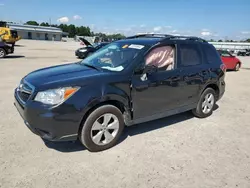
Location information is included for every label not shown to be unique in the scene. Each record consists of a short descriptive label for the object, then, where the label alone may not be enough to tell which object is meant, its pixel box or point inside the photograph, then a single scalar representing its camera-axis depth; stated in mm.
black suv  3234
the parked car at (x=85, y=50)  18625
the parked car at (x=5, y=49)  16278
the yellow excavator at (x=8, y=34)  26266
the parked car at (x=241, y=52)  45344
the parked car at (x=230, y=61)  15633
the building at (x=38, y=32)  72938
